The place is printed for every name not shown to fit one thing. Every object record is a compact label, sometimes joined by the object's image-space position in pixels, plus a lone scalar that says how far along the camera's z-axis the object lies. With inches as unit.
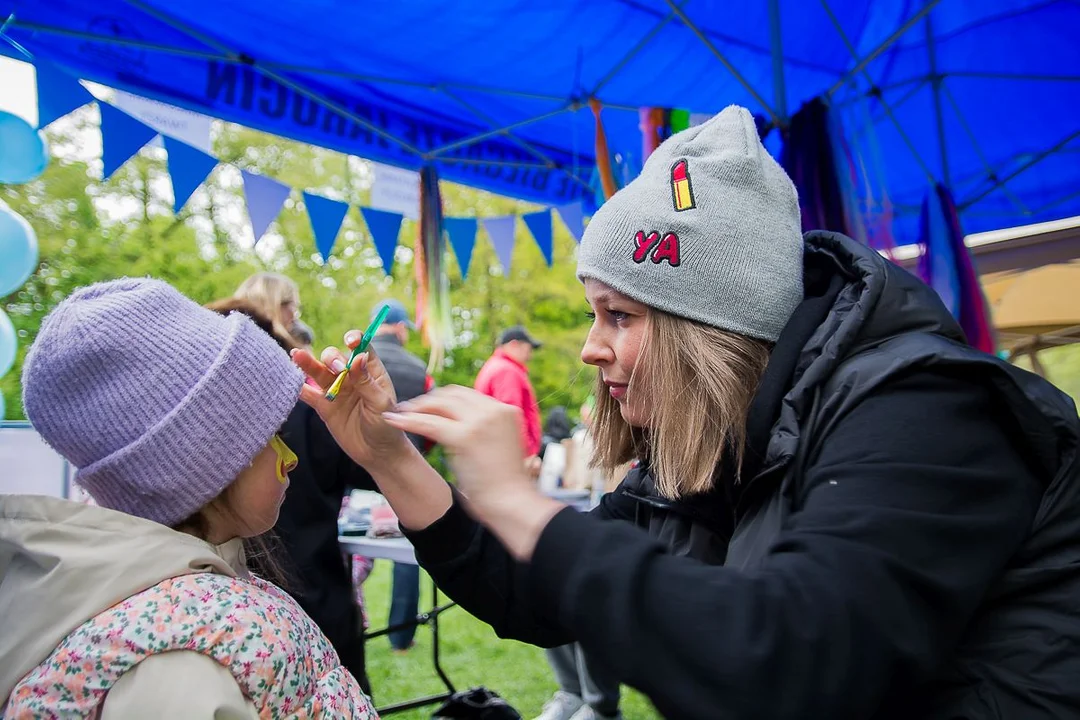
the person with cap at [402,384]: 129.3
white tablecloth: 113.0
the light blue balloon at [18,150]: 123.2
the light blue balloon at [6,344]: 133.3
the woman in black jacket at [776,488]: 31.8
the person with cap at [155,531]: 39.3
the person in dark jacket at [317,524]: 94.3
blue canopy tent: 150.0
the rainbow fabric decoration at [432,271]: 201.2
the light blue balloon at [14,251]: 127.1
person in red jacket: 213.6
